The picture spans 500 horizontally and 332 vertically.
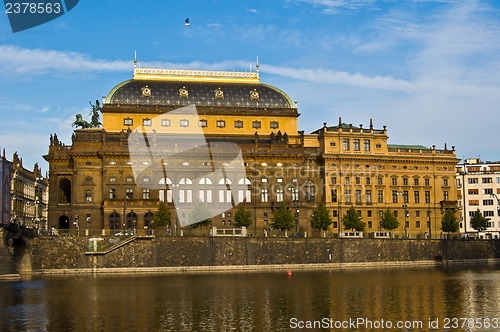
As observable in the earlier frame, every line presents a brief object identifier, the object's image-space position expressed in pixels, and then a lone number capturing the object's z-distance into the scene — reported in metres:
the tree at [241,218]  139.12
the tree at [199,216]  135.50
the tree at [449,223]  156.00
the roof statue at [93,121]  150.00
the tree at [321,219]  143.38
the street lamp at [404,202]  157.00
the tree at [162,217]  133.88
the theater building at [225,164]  143.50
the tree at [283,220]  139.50
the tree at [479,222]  165.12
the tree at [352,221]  146.88
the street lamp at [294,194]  149.71
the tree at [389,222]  150.25
